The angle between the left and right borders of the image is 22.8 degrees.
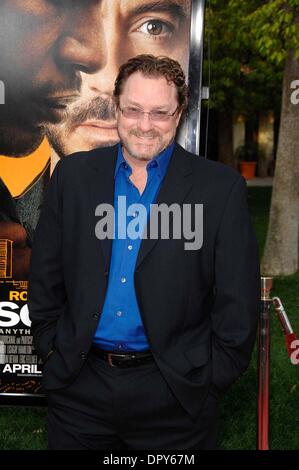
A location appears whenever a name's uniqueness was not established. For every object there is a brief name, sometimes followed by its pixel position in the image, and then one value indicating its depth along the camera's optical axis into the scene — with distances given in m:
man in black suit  2.31
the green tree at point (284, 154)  8.50
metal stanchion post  3.03
